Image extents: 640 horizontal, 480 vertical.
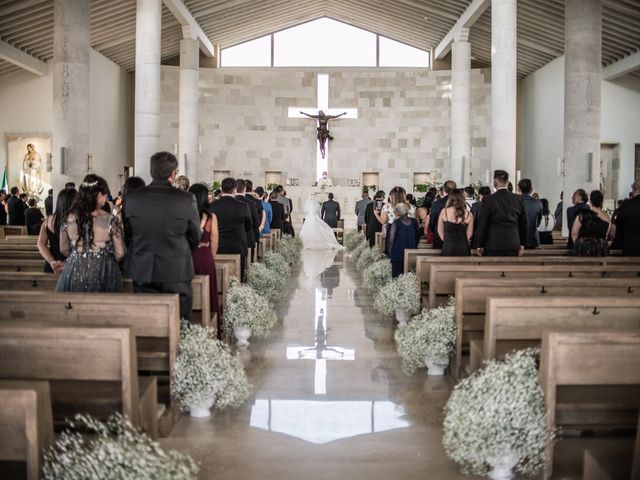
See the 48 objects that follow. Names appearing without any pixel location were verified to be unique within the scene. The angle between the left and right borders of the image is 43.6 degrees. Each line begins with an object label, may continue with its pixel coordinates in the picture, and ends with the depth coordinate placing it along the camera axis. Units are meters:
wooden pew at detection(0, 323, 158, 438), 3.40
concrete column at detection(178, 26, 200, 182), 24.59
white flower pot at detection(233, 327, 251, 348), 7.18
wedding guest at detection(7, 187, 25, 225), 16.64
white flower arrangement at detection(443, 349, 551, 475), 3.62
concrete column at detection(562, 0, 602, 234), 15.59
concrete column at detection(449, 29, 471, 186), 23.88
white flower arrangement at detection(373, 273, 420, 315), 7.95
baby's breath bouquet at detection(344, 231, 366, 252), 18.27
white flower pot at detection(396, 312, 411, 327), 8.15
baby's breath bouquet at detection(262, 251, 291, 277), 11.78
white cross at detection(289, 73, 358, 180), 29.34
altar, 27.62
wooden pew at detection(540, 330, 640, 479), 3.49
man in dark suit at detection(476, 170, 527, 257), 8.09
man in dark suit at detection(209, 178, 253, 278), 8.73
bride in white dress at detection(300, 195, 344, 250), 20.41
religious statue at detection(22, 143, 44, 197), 24.20
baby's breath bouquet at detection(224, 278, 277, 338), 7.14
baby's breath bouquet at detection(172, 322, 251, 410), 4.69
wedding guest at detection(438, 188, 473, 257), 8.40
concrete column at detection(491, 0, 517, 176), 14.72
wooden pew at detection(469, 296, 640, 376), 4.46
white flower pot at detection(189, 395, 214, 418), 4.81
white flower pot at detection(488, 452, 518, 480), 3.72
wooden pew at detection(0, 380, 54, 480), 2.66
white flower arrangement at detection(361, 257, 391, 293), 10.52
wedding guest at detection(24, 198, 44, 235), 14.85
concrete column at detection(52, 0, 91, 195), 15.43
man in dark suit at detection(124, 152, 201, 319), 5.02
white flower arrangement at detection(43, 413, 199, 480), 2.85
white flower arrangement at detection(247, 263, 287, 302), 9.48
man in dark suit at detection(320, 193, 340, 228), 21.28
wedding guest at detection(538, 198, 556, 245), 12.38
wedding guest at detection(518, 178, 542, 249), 10.25
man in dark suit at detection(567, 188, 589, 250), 9.25
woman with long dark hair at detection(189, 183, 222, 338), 6.60
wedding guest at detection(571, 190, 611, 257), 7.86
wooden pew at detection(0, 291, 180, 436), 4.50
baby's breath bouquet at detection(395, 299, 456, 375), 5.87
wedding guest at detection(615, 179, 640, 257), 8.22
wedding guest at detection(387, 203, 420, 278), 9.88
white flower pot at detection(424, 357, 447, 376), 6.04
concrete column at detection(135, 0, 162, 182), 16.77
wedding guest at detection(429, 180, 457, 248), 9.83
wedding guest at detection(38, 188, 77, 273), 6.00
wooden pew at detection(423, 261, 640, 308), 6.34
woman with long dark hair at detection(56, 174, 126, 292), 5.09
